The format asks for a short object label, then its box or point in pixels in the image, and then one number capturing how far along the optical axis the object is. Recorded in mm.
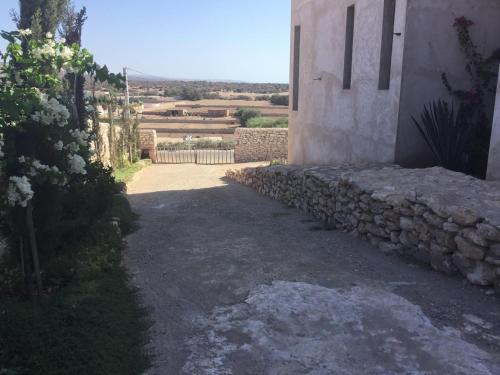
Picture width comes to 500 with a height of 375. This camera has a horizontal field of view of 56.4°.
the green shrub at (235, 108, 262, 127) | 40997
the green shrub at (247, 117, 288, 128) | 32469
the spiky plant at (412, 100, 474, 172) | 7859
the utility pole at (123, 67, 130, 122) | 22073
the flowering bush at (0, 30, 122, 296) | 4070
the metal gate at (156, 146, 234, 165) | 25812
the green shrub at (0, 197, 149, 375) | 3572
